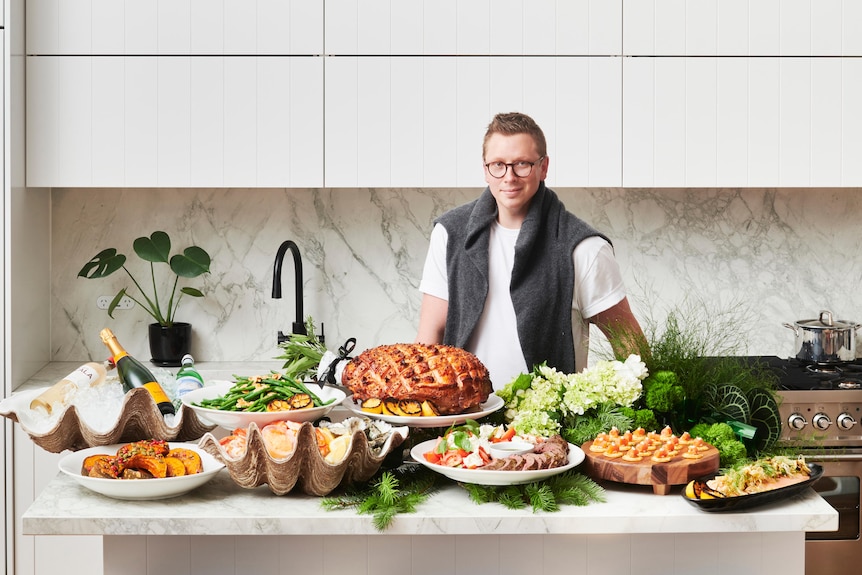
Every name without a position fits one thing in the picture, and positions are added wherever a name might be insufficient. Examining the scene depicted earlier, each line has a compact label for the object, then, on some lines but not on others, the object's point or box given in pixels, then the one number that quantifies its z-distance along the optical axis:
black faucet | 3.25
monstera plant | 3.27
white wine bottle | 1.74
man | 2.53
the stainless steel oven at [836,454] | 2.99
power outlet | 3.54
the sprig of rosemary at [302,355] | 2.17
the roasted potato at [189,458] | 1.51
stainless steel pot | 3.31
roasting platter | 1.65
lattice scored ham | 1.67
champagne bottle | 1.92
